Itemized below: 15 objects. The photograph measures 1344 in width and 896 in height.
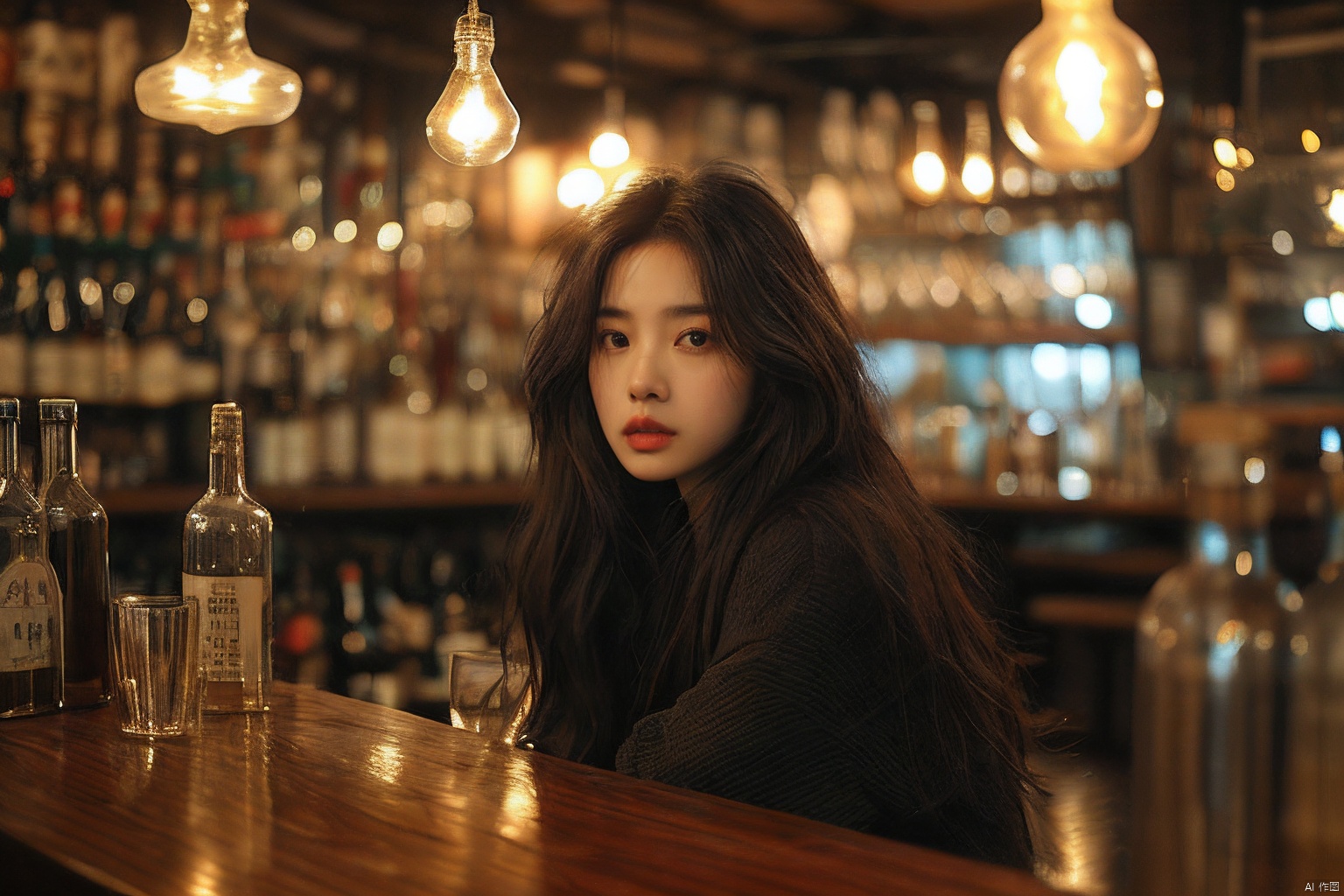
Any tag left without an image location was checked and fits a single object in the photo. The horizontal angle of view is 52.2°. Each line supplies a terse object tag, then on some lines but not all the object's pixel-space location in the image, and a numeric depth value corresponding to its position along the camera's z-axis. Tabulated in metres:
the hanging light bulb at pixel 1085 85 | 1.70
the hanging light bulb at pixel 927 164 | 4.02
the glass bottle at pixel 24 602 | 1.24
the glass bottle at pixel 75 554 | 1.31
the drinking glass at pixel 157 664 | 1.14
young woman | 1.07
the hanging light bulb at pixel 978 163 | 4.00
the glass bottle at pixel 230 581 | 1.26
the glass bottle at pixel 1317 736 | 0.52
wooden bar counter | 0.77
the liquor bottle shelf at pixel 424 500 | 2.67
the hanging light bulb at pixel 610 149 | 3.15
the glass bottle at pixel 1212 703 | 0.53
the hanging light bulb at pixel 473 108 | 1.32
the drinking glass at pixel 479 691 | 1.30
